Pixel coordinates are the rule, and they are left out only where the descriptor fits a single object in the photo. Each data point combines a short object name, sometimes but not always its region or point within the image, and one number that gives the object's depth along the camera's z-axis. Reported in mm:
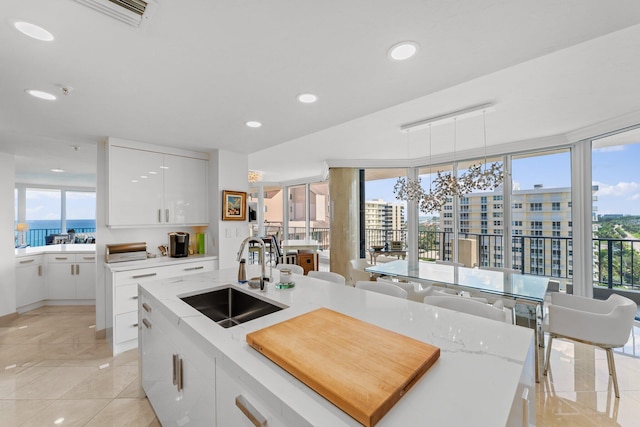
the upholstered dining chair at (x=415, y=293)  2729
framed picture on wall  3498
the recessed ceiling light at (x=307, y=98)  1931
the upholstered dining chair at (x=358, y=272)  3715
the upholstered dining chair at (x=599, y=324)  1914
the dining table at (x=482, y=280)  2334
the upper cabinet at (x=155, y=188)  2922
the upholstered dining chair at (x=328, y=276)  2287
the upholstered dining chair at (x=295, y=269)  2704
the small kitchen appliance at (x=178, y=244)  3223
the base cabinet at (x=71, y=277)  4012
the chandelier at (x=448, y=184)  2953
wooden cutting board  683
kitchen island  693
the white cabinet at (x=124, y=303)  2654
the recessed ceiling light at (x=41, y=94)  1836
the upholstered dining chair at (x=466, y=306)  1524
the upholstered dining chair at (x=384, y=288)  1906
